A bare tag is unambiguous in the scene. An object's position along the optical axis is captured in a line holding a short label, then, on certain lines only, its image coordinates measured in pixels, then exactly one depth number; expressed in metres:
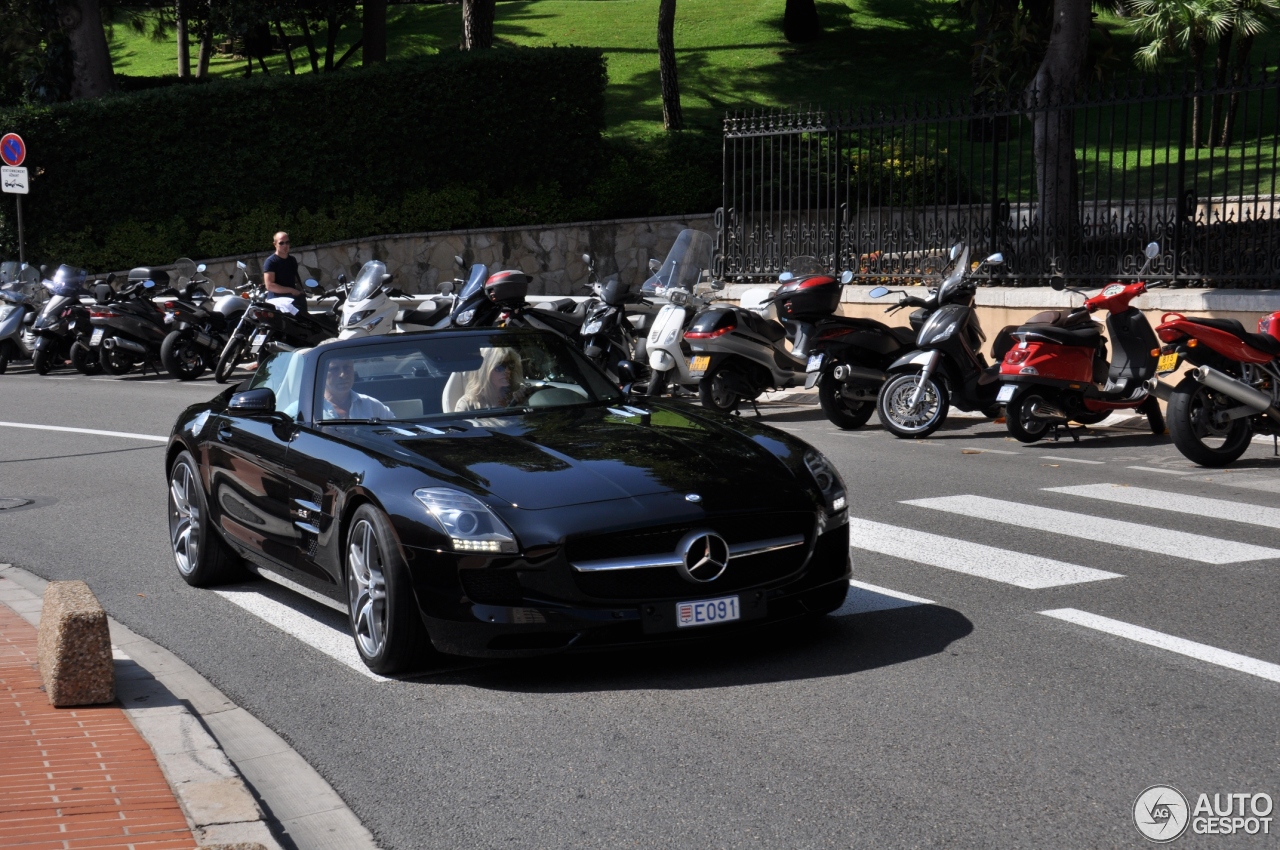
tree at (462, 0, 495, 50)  33.25
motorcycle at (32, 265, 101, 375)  22.58
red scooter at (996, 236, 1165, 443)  12.20
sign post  25.80
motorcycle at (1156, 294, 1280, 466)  10.85
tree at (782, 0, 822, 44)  48.30
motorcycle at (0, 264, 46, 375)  23.73
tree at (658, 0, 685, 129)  35.50
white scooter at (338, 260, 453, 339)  18.84
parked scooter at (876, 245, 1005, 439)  12.97
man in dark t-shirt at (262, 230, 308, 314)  21.06
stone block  5.55
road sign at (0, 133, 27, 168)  26.05
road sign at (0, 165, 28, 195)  25.77
